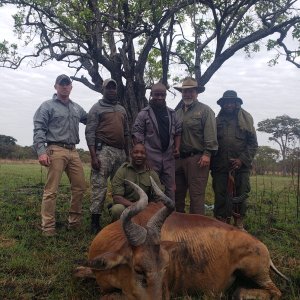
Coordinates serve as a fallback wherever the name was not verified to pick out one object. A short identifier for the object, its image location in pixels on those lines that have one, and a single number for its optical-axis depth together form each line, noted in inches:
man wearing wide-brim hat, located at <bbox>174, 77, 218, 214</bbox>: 197.9
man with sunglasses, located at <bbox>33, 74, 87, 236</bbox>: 196.7
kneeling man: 178.4
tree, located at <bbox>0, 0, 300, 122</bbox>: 278.1
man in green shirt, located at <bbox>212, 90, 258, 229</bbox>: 207.4
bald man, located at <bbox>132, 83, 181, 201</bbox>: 191.6
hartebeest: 112.4
